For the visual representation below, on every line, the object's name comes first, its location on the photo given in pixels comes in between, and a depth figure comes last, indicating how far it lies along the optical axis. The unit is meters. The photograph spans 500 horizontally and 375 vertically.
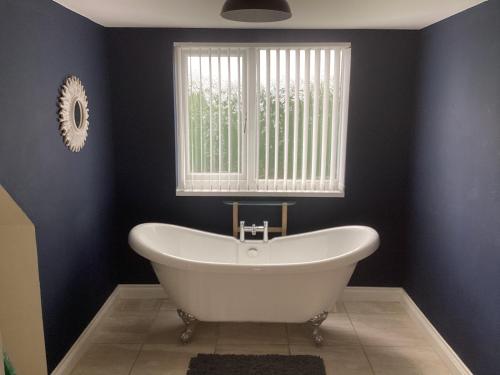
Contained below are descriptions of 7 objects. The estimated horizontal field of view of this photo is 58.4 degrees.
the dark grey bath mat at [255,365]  2.72
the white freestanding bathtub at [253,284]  2.74
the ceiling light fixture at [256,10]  1.88
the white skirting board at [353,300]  2.71
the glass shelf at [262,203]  3.55
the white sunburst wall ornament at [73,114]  2.59
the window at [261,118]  3.41
